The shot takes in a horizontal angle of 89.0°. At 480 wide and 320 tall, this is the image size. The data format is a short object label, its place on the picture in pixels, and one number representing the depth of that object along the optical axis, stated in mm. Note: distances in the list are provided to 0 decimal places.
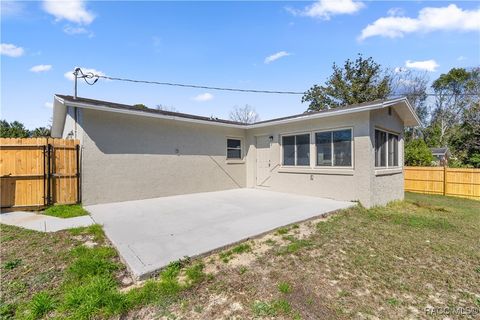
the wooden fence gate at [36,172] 6496
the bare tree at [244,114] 37469
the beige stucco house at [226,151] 7336
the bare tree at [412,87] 26469
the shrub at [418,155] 13773
